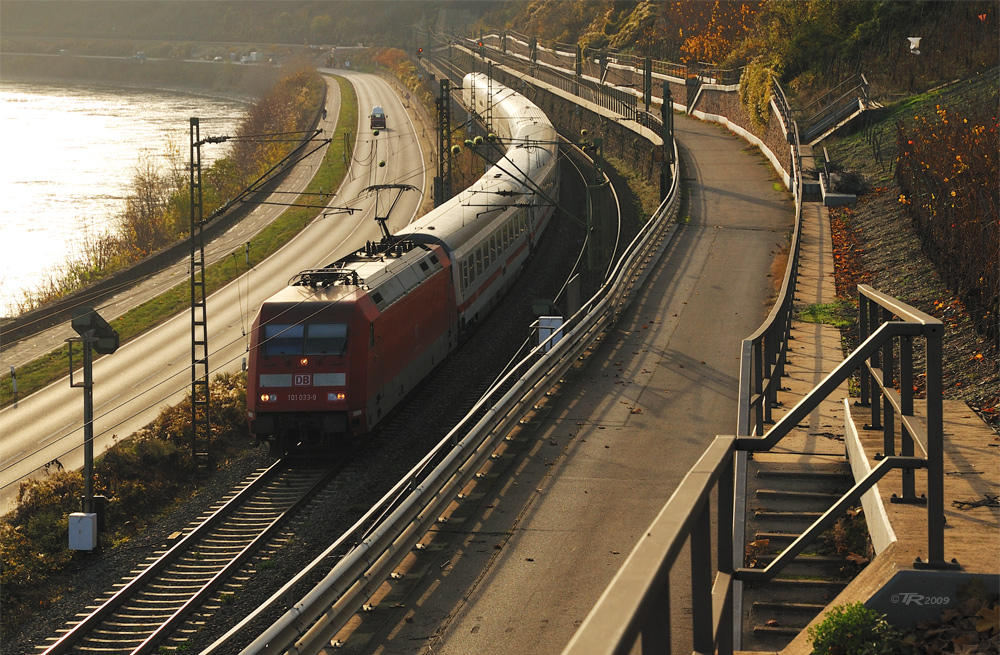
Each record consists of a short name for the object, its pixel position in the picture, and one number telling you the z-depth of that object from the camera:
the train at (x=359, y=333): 40.09
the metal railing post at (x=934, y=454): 9.76
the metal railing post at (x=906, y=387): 10.63
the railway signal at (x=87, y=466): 38.84
